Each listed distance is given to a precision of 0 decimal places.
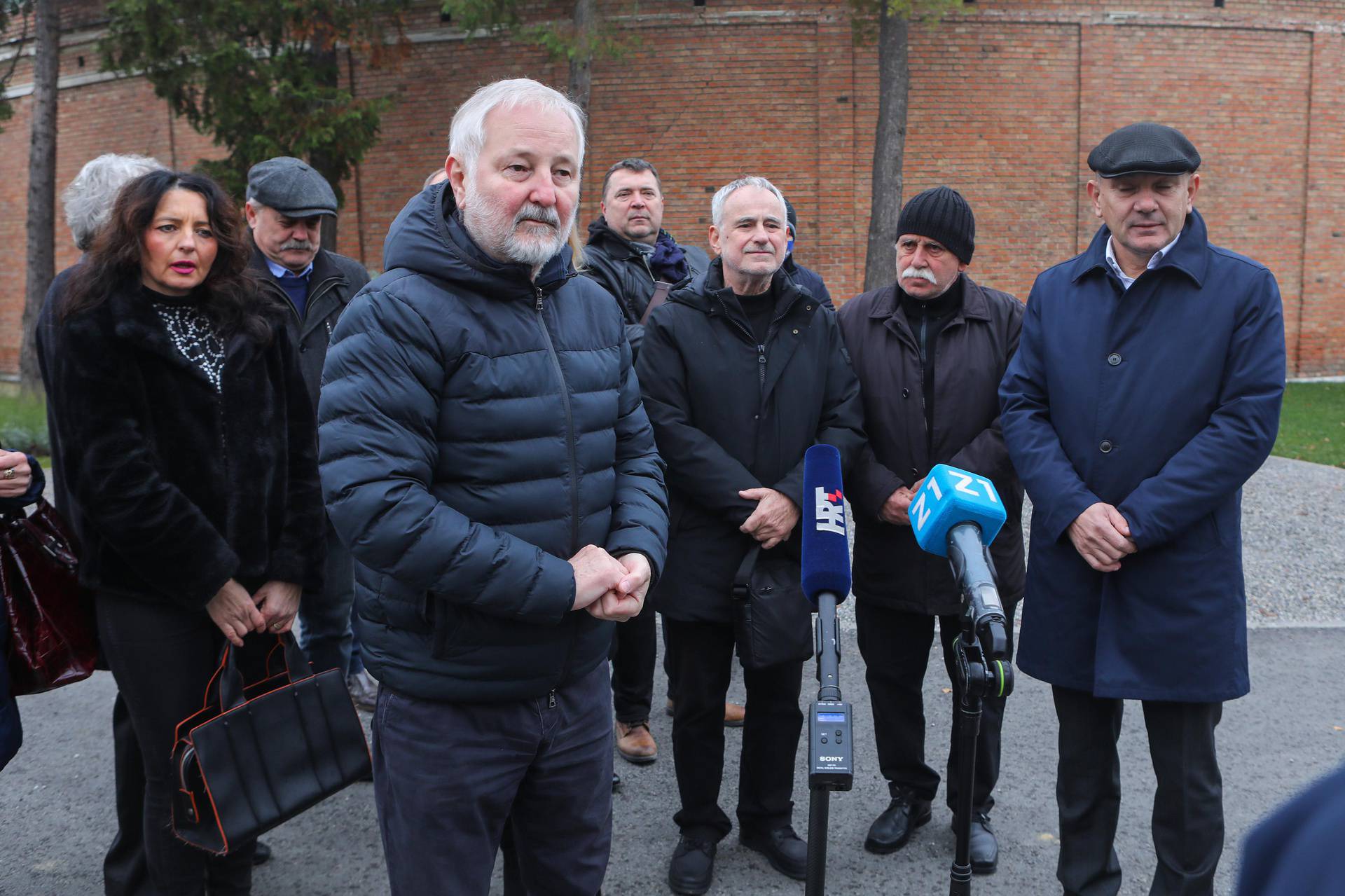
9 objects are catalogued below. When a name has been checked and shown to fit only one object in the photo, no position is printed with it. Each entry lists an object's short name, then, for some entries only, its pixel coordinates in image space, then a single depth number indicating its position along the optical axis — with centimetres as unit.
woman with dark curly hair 275
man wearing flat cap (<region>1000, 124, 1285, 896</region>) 292
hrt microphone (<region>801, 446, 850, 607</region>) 221
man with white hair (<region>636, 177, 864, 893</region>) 346
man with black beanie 362
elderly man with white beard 221
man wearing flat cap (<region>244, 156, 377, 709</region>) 411
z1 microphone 190
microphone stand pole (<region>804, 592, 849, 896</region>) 201
